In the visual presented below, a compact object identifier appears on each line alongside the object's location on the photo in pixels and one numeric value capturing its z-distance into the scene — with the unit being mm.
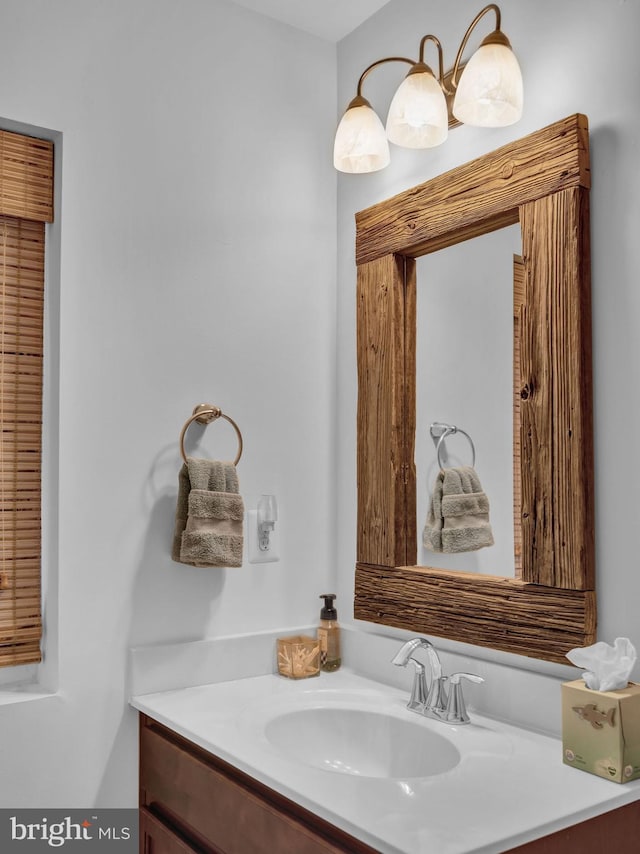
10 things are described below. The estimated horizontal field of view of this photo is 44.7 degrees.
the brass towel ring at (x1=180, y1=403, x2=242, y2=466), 1858
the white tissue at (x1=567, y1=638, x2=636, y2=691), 1287
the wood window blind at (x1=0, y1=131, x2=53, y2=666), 1694
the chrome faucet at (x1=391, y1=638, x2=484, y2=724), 1558
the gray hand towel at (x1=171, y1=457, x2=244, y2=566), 1741
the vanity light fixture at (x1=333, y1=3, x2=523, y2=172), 1513
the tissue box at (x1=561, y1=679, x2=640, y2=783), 1250
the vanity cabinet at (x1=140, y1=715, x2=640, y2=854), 1183
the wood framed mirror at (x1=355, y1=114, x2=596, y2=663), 1445
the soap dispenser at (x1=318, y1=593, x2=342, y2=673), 1964
